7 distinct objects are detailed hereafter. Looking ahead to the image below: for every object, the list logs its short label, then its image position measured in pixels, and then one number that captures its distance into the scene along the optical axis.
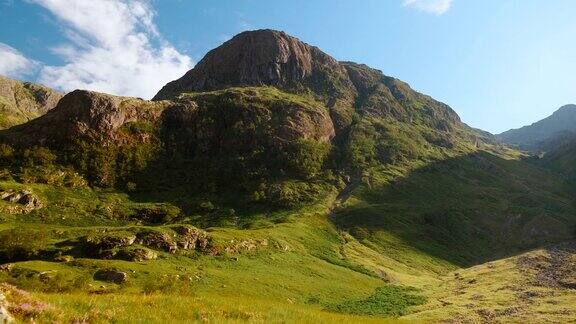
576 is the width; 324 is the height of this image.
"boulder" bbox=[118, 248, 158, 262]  70.81
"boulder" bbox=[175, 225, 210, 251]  81.53
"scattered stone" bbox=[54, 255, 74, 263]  66.06
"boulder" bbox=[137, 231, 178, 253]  78.25
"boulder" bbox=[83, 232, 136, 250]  73.00
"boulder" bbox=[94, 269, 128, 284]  58.77
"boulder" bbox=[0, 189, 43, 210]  106.69
